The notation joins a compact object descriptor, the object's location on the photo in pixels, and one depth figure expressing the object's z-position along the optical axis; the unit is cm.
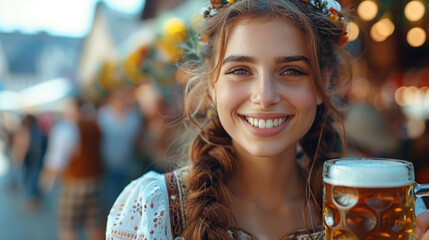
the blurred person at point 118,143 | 462
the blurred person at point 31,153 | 722
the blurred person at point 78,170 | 387
